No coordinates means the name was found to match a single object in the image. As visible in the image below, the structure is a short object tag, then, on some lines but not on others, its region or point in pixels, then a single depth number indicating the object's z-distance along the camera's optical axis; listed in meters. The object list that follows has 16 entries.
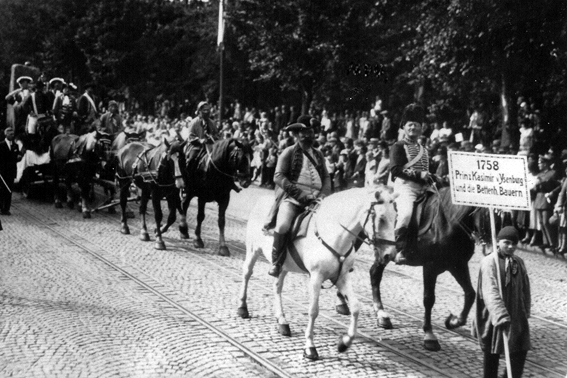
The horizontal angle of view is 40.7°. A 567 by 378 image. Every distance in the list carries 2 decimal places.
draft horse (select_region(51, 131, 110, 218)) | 18.53
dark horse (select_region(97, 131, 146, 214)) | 18.06
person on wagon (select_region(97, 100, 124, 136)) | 19.22
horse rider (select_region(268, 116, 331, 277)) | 8.95
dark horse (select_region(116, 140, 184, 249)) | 15.07
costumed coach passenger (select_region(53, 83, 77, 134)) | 20.92
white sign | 7.37
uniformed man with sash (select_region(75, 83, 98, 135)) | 20.83
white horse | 7.88
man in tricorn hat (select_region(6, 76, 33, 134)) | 21.22
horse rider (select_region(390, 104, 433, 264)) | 9.55
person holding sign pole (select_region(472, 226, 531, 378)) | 6.71
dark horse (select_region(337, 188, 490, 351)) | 9.12
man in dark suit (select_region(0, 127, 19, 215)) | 16.39
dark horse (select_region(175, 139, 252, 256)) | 14.77
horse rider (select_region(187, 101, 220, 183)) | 15.37
